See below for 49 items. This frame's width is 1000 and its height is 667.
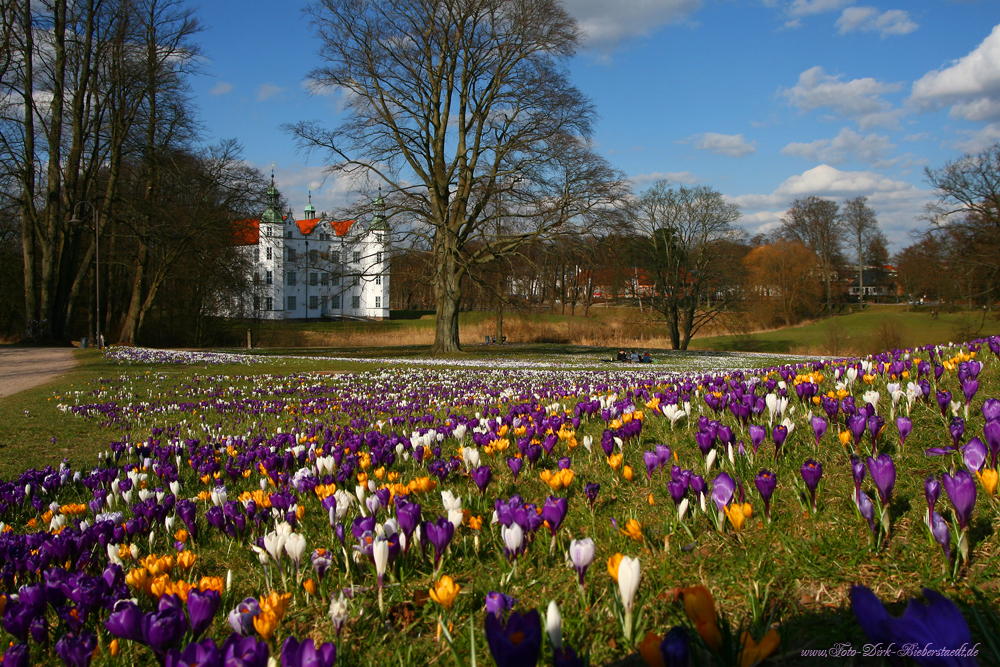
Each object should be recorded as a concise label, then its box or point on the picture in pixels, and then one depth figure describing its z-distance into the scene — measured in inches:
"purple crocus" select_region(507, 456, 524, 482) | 138.1
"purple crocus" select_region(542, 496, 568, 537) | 90.1
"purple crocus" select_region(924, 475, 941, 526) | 78.4
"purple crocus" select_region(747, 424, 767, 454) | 124.3
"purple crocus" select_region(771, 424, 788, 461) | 124.6
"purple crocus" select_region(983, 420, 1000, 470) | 95.8
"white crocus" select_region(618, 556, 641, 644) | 64.8
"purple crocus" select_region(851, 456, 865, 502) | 90.1
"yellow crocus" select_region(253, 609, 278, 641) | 67.0
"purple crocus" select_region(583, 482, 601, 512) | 109.9
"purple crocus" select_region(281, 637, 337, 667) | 52.4
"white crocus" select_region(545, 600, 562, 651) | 54.7
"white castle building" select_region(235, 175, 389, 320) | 1010.7
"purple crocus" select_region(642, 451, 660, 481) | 123.9
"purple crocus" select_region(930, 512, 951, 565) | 74.5
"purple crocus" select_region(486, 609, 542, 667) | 46.4
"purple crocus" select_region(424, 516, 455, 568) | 89.1
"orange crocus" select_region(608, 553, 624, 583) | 70.6
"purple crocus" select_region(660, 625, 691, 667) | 49.5
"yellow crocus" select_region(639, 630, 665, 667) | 50.1
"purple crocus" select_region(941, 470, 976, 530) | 72.6
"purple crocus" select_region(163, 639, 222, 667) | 52.8
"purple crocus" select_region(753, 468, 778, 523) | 91.5
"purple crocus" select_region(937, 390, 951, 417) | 137.4
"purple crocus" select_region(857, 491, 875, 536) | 84.7
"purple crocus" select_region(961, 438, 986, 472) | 91.4
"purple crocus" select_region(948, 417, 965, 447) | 112.1
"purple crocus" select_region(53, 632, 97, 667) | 65.6
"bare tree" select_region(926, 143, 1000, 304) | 1346.0
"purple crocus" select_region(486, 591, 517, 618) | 62.6
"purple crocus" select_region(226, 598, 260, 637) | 69.9
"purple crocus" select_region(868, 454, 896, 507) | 83.2
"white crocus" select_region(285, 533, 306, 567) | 90.3
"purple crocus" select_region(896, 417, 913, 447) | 114.9
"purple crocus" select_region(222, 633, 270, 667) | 52.8
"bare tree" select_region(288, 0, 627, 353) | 997.8
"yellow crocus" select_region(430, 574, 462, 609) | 71.3
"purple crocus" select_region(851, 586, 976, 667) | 39.8
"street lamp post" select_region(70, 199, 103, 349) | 1077.5
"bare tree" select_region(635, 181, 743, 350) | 1774.1
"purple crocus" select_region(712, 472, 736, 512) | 91.7
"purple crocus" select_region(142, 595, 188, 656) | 62.1
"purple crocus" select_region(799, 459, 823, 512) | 95.4
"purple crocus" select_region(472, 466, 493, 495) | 120.7
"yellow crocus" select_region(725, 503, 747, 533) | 88.9
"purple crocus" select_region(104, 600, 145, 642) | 64.0
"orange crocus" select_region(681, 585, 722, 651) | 52.7
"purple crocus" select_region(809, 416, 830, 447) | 128.6
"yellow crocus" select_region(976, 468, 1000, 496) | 82.9
